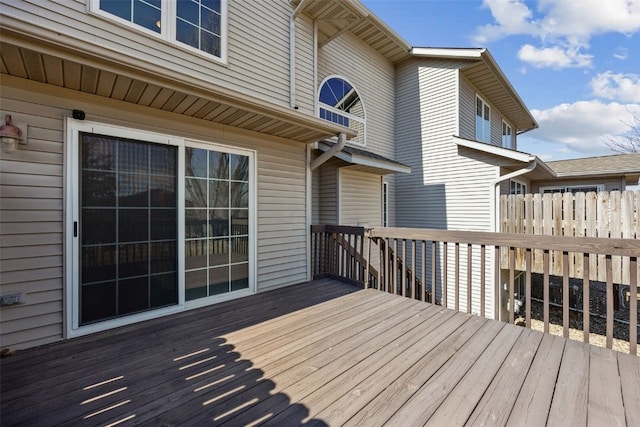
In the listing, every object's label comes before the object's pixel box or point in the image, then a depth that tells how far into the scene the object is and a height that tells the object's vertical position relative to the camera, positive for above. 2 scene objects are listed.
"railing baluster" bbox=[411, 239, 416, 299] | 3.30 -0.84
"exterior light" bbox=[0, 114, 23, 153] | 2.23 +0.64
